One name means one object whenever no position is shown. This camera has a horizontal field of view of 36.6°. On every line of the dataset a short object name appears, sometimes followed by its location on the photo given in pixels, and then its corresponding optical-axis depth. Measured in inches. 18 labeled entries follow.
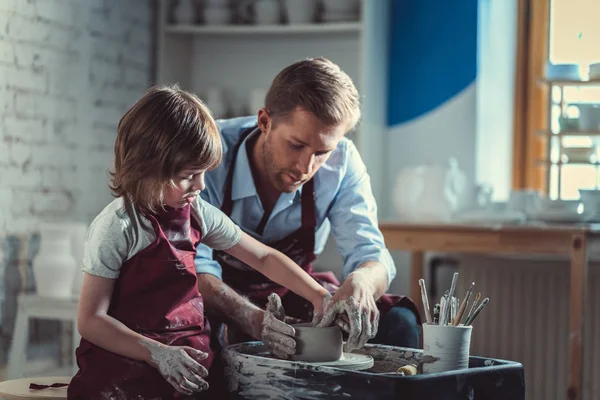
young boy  62.6
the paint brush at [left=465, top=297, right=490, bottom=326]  64.9
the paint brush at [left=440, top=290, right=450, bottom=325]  64.7
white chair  120.1
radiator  137.1
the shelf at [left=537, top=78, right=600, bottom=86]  137.5
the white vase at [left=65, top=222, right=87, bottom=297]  128.4
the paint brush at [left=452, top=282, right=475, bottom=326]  64.6
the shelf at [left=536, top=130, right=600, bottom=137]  135.6
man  74.4
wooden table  119.0
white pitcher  136.2
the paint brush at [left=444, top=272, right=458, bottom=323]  64.7
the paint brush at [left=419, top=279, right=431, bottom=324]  65.7
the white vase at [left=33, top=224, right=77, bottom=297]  123.6
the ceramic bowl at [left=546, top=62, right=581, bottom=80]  138.6
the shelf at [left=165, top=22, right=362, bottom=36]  146.6
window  143.5
